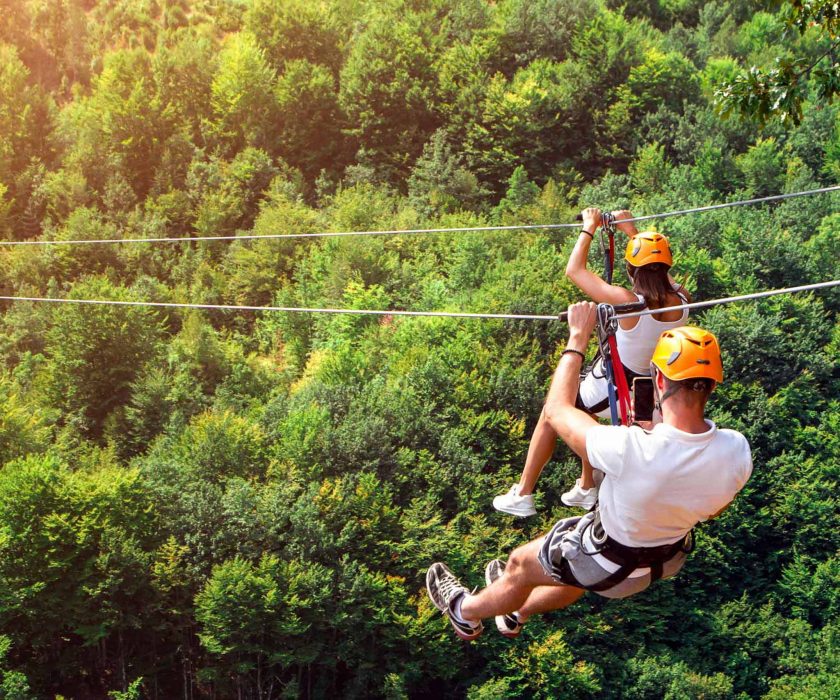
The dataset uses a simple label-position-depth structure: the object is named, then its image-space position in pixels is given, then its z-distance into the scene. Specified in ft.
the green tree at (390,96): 159.63
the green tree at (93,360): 117.70
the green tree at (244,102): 161.89
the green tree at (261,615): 82.17
